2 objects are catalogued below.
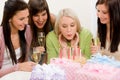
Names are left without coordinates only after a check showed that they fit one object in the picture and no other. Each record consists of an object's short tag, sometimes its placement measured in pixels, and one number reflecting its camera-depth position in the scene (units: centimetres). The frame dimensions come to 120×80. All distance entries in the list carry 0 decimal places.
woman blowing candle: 208
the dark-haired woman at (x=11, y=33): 219
